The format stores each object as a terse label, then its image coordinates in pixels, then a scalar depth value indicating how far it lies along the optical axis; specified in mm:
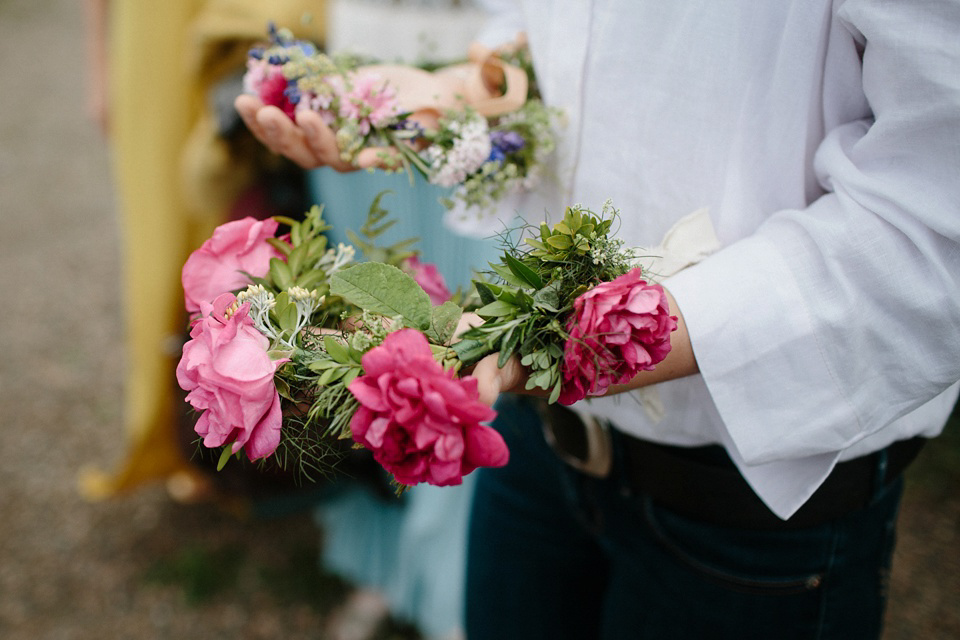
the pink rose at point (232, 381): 598
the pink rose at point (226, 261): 773
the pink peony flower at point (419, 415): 553
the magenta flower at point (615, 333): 611
